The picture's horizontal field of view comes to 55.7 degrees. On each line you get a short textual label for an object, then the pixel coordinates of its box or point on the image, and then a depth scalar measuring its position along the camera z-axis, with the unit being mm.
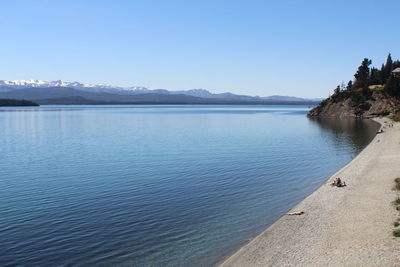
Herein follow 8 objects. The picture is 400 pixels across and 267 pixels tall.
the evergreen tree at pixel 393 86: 133000
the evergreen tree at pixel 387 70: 158250
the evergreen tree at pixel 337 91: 168675
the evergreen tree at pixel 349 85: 172162
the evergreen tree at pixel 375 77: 160500
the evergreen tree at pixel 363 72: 169375
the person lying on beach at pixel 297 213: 24656
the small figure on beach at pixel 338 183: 31603
